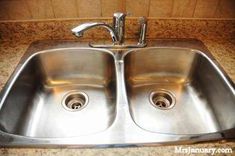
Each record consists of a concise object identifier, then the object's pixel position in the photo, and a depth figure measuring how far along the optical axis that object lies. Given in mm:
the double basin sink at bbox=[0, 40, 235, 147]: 776
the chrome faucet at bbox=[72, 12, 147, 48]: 783
